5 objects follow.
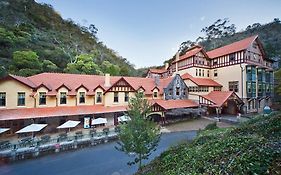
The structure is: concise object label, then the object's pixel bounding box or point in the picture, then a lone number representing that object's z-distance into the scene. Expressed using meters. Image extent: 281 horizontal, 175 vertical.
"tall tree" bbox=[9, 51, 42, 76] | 34.28
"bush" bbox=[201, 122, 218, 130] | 19.53
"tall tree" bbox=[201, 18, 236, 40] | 83.89
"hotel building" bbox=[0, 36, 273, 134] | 19.92
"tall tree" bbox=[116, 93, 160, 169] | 10.73
